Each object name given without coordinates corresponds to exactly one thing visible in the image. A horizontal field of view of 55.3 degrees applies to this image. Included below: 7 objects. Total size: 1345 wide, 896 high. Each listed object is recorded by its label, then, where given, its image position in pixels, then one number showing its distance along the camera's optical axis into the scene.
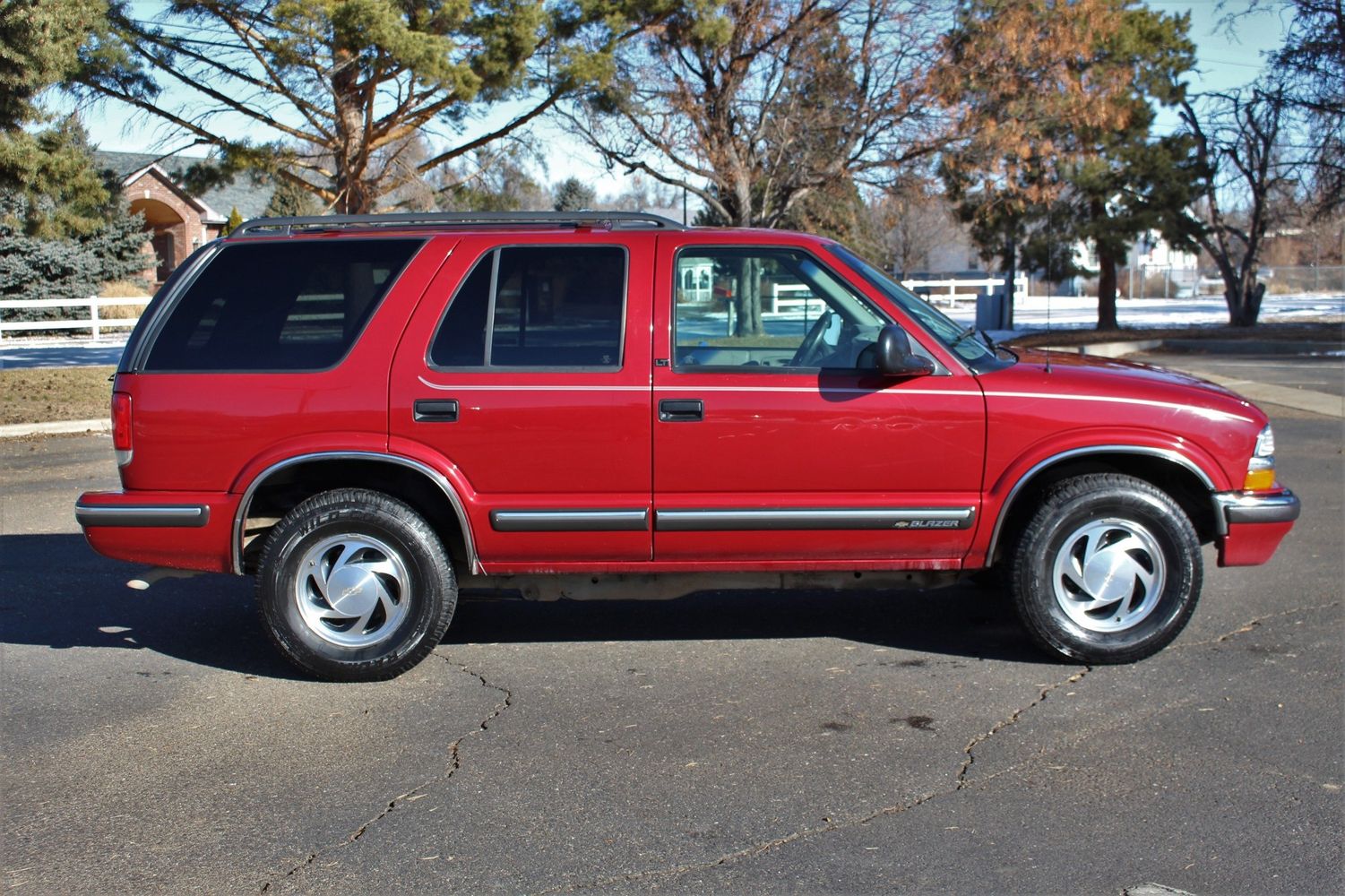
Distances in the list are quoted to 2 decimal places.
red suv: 5.27
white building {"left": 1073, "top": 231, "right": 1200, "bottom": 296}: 62.78
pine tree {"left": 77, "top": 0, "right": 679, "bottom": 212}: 17.09
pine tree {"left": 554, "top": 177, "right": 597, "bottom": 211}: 52.96
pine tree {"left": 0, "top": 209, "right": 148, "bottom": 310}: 38.62
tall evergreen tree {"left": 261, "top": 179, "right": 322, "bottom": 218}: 39.41
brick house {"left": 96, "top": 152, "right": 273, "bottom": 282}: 43.25
